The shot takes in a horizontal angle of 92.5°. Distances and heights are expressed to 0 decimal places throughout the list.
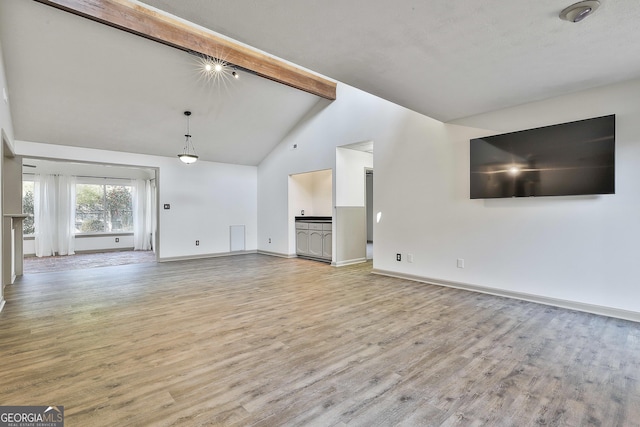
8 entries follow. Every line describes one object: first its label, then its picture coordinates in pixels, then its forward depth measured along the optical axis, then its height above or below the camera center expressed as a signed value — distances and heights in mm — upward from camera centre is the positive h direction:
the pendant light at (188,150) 5738 +1433
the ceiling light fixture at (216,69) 4762 +2325
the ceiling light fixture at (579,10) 1919 +1287
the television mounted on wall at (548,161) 3291 +580
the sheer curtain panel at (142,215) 9719 -100
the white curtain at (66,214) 8602 -50
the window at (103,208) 9148 +125
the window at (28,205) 8336 +205
